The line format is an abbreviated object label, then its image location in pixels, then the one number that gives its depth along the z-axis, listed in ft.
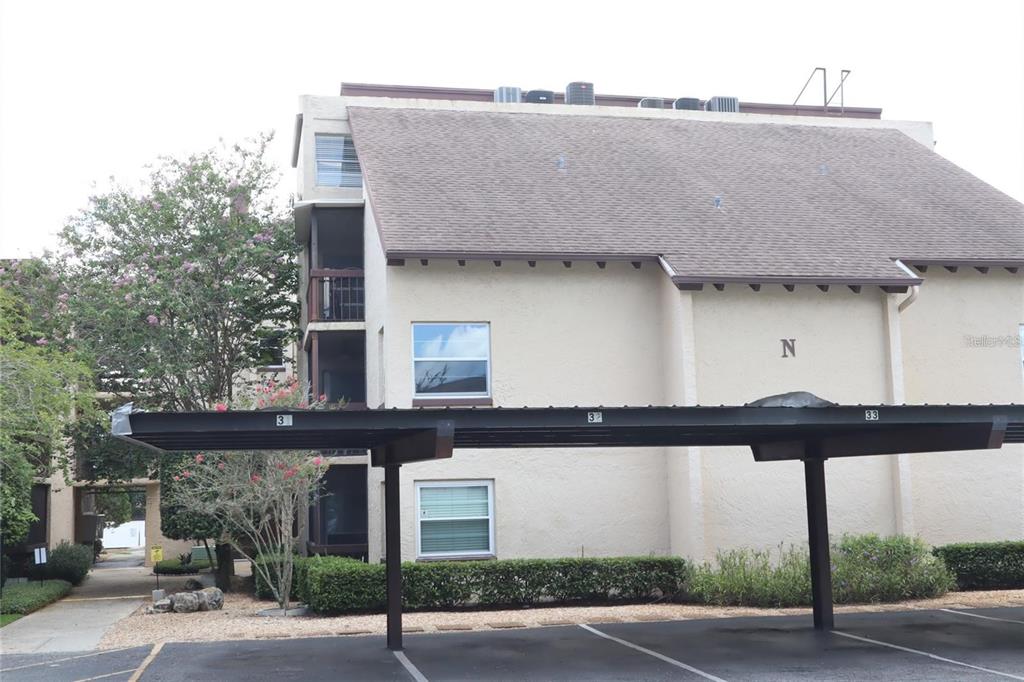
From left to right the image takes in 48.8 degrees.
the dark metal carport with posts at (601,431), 39.22
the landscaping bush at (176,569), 119.14
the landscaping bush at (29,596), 74.23
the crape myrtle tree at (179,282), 85.71
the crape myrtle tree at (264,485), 65.41
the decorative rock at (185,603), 67.56
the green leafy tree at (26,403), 62.59
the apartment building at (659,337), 66.90
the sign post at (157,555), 121.64
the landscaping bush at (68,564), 100.53
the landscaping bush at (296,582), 68.12
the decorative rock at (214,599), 68.35
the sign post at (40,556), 87.56
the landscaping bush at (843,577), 61.00
